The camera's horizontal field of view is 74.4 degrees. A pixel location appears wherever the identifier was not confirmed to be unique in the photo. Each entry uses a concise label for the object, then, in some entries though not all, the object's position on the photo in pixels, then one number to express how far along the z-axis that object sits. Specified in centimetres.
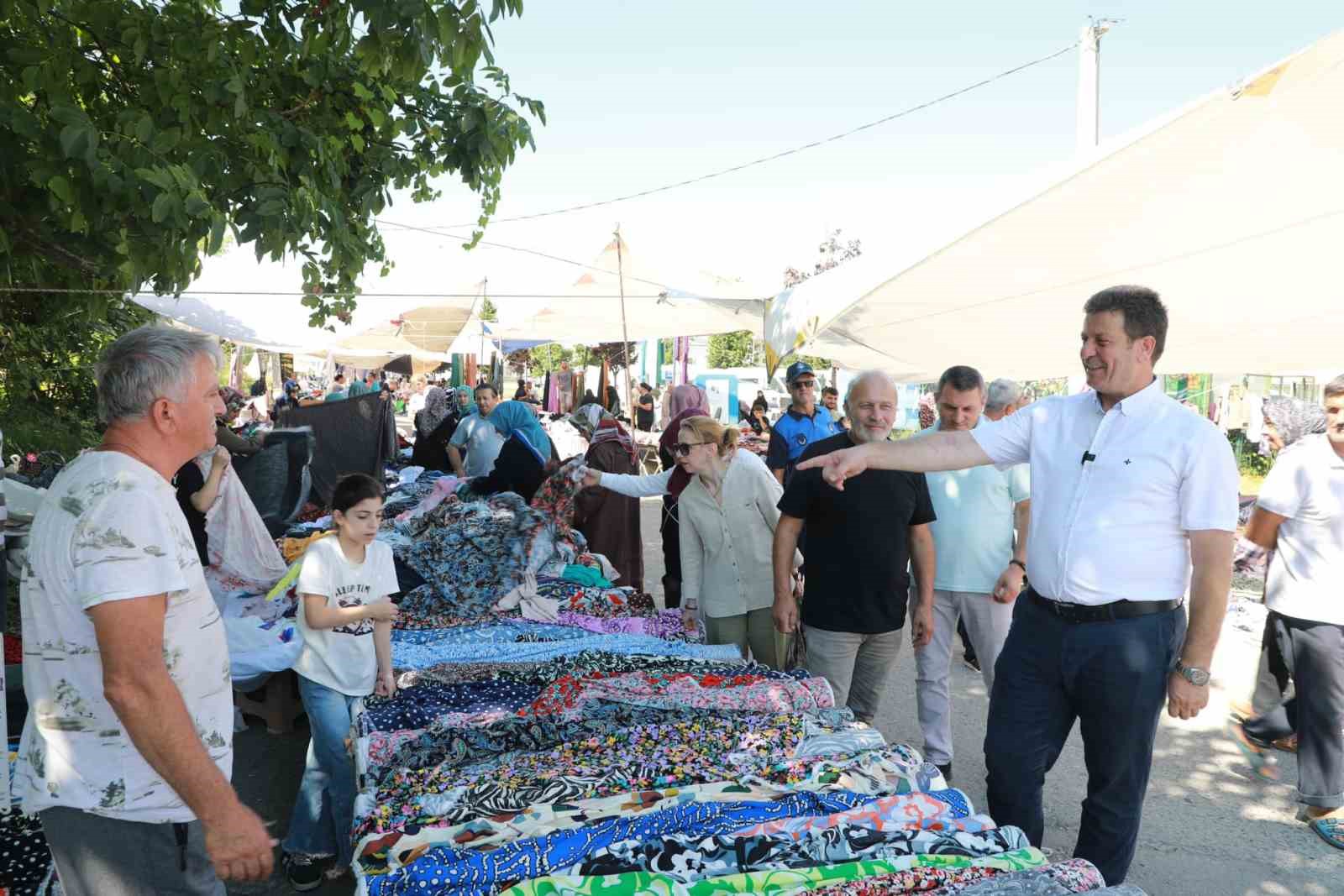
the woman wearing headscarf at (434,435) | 1038
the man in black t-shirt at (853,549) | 393
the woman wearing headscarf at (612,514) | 681
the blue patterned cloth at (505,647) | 434
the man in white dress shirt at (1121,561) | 265
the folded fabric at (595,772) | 265
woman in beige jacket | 433
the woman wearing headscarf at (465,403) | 1008
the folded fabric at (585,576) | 586
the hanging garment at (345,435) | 961
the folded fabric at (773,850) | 228
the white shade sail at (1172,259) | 449
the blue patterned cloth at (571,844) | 223
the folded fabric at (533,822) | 241
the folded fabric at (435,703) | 342
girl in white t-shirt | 339
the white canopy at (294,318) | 1266
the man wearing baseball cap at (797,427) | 718
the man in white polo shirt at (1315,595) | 393
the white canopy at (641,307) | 1132
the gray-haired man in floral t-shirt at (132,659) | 170
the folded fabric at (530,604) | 533
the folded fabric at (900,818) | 241
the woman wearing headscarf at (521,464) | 695
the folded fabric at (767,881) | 217
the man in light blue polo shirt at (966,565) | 427
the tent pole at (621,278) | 1123
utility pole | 941
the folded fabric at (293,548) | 686
